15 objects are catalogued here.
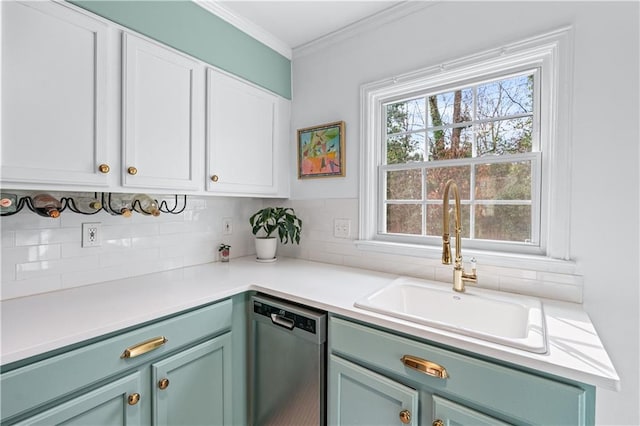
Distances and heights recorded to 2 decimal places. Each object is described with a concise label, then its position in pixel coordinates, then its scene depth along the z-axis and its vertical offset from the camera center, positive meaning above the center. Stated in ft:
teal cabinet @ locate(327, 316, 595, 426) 2.60 -1.85
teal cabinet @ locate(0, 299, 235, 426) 2.77 -1.99
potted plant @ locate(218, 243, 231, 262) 6.52 -0.99
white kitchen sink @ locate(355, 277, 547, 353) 3.34 -1.35
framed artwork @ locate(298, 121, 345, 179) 6.35 +1.34
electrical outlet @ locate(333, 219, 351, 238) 6.27 -0.40
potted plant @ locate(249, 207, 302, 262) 6.48 -0.43
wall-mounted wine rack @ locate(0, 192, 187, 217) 3.96 +0.03
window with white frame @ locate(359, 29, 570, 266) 4.25 +1.07
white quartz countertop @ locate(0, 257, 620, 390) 2.65 -1.28
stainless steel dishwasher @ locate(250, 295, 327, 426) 4.12 -2.37
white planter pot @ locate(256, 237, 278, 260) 6.61 -0.89
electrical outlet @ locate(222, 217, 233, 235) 6.73 -0.41
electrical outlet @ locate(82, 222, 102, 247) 4.60 -0.44
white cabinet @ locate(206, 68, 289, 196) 5.40 +1.48
